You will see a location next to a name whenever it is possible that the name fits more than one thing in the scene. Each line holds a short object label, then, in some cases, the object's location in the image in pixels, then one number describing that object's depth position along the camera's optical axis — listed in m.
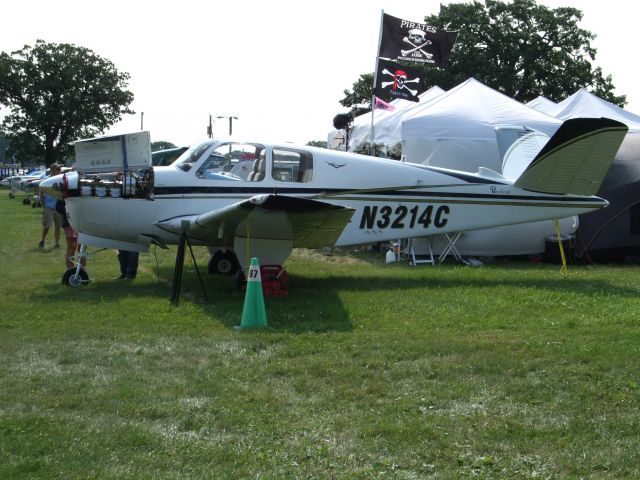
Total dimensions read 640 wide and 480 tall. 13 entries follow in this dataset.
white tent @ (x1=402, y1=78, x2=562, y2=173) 13.98
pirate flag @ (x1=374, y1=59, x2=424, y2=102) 15.62
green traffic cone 7.14
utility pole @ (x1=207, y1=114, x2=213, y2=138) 47.08
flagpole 15.41
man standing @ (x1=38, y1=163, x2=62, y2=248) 15.44
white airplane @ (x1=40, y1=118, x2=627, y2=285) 9.65
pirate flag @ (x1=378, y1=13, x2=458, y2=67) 15.52
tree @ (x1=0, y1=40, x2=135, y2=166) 53.97
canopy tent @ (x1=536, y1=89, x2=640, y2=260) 12.88
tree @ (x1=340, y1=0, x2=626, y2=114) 47.59
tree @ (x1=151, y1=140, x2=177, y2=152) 52.86
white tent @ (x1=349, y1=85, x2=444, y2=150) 17.44
